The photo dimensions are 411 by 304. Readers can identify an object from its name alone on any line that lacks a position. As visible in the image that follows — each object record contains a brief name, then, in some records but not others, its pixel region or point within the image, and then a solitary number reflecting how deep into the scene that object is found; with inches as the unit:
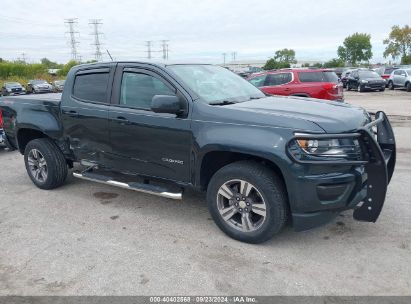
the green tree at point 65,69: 2330.0
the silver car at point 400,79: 968.9
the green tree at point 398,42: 3181.6
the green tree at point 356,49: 3900.1
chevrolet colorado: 133.9
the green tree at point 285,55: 4435.5
